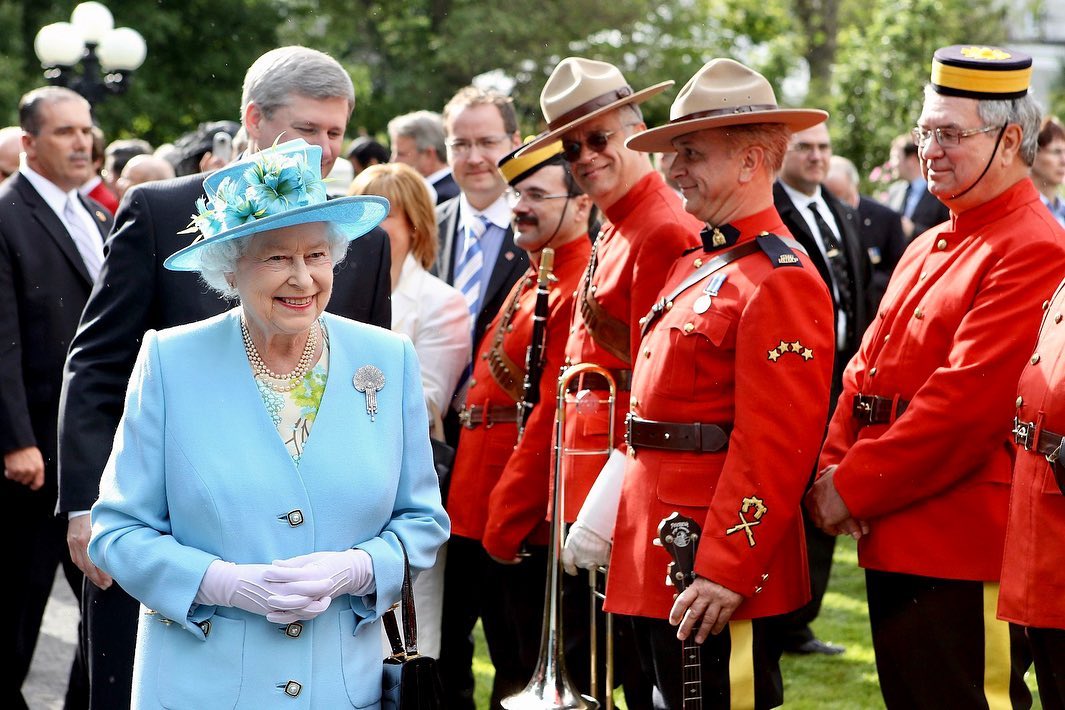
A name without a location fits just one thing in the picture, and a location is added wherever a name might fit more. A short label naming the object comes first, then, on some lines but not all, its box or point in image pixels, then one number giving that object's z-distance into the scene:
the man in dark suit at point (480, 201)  6.39
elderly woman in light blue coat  3.15
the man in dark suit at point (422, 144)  9.05
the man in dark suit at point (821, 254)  7.07
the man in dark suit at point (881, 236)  9.27
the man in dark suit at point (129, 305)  4.11
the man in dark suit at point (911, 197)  11.34
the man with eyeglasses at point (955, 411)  4.01
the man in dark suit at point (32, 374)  5.94
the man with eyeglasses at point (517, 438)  5.15
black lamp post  15.62
